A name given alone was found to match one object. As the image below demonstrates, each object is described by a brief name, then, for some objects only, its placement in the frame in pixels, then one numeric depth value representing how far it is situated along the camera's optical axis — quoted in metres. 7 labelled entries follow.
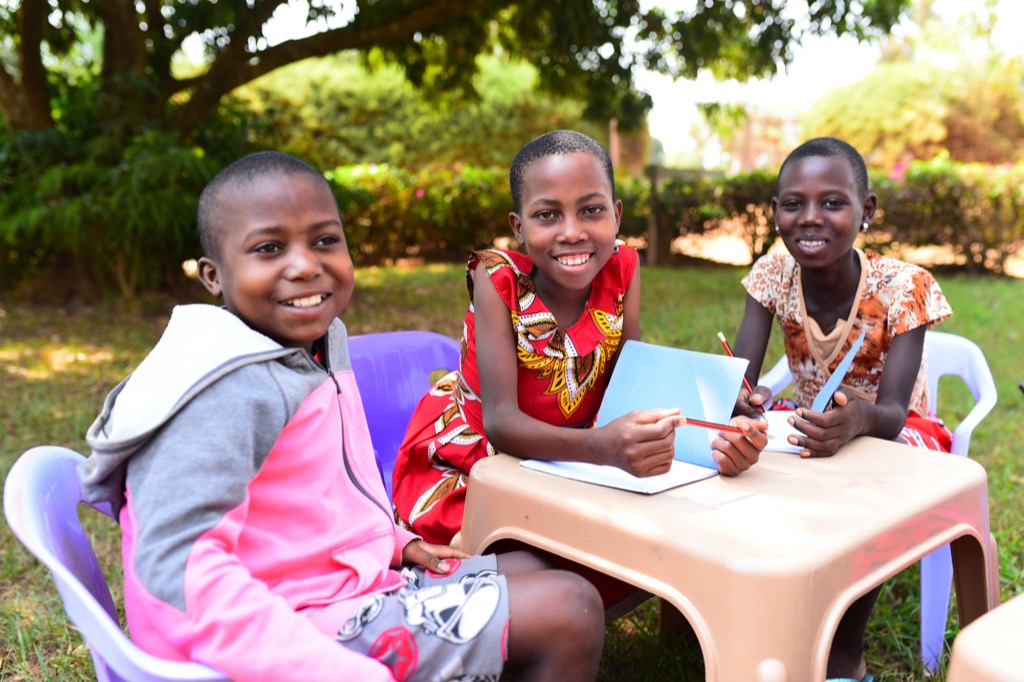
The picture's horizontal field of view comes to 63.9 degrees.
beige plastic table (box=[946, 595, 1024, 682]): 0.93
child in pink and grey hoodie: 1.16
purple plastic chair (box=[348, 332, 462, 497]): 2.66
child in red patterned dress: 1.90
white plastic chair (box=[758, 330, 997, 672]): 2.23
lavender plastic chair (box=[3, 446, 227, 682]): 1.15
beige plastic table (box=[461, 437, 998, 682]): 1.27
